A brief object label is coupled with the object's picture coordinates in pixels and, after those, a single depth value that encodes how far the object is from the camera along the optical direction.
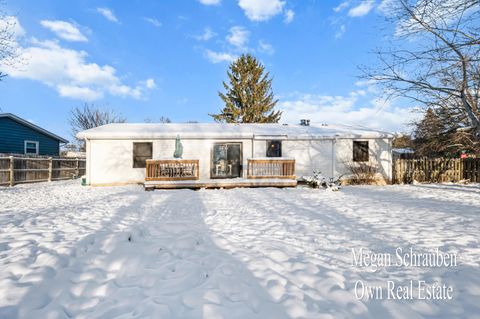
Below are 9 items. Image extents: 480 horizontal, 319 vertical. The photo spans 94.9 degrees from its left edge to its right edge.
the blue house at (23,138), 13.87
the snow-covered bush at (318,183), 9.18
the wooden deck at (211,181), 9.48
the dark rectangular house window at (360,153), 11.63
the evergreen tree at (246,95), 23.53
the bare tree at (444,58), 5.66
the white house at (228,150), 11.02
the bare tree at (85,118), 30.66
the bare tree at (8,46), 8.02
